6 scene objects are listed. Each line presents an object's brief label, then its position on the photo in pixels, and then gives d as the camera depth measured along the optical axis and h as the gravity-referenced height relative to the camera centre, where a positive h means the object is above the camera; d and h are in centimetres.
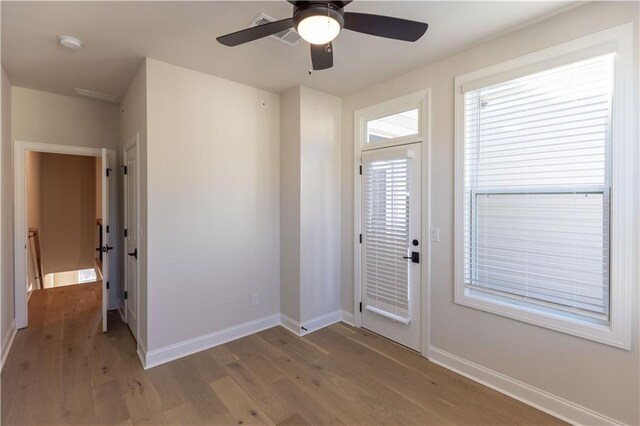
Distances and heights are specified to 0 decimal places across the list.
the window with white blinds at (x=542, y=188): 197 +15
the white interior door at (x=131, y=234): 311 -27
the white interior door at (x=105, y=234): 332 -28
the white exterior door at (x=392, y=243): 300 -36
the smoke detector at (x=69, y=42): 232 +130
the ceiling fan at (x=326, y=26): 150 +97
